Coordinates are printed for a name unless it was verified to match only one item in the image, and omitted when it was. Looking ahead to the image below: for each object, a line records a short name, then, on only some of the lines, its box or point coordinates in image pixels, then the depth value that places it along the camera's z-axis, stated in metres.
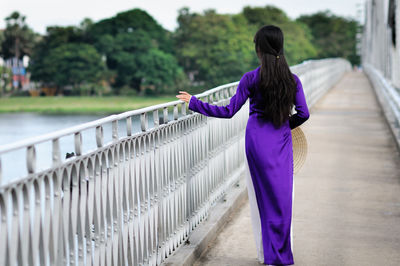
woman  4.38
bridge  2.89
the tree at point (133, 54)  116.03
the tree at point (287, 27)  136.88
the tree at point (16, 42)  141.75
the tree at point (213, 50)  121.44
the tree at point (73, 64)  112.88
